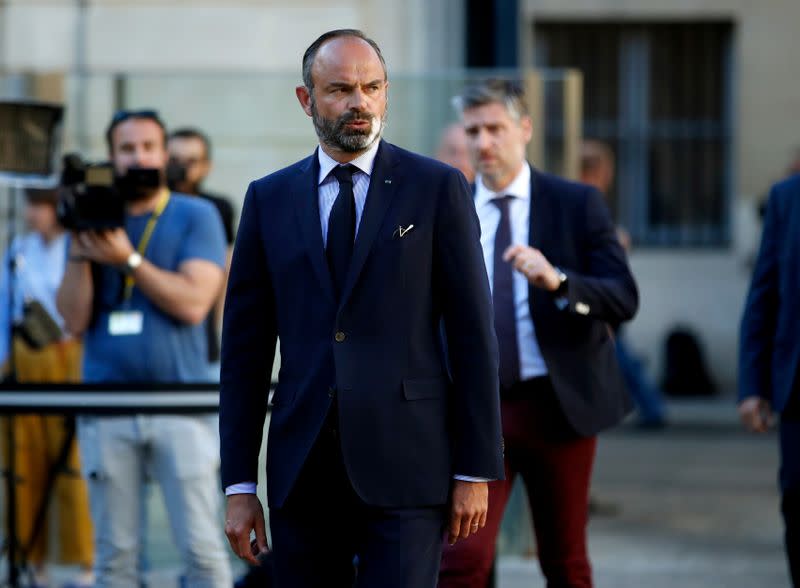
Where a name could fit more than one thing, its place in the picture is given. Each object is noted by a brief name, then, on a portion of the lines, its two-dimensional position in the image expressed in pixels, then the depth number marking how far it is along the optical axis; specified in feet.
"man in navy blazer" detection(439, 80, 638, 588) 30.26
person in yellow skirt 42.85
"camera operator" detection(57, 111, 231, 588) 32.55
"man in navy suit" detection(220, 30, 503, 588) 22.03
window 90.76
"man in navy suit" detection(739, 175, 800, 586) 30.80
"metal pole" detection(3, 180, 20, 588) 37.75
